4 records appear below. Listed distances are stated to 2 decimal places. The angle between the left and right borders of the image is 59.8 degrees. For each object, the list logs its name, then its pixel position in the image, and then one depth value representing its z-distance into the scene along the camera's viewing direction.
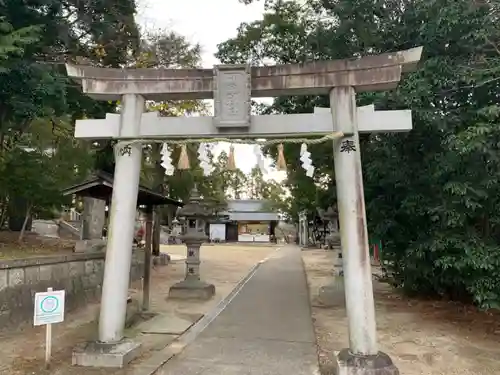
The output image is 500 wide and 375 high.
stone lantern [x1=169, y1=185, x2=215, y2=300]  11.81
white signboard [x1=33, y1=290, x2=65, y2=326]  5.45
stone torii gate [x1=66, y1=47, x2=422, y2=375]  5.43
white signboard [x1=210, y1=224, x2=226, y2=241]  48.25
